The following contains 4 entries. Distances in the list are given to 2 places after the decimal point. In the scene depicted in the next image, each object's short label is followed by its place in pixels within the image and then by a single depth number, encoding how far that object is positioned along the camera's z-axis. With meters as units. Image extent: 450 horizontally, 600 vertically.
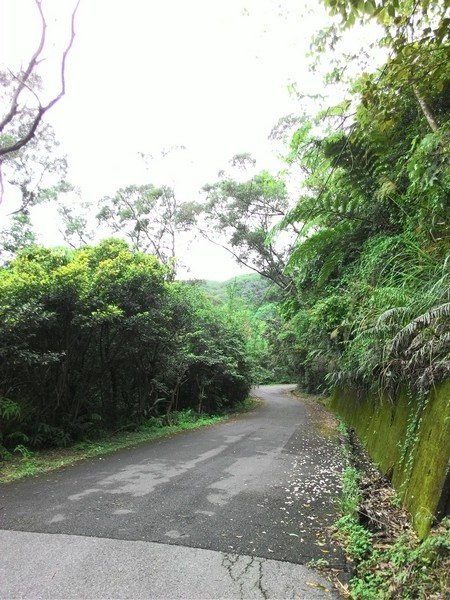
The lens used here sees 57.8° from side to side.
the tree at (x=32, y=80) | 10.32
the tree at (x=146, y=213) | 26.39
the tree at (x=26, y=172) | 18.50
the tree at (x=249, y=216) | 23.09
